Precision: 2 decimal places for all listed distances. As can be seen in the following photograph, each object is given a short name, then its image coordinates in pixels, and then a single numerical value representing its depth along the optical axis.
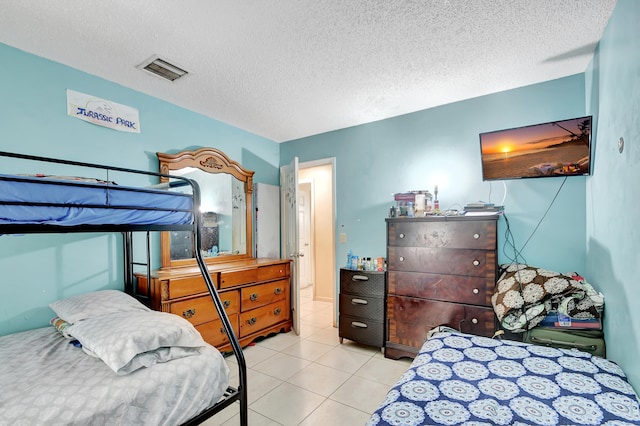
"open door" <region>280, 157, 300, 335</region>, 3.53
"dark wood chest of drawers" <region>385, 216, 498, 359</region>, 2.44
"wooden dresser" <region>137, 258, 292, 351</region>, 2.46
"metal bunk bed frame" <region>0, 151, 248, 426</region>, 1.14
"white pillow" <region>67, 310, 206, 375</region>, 1.38
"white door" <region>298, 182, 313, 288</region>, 5.60
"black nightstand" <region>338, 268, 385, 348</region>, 2.96
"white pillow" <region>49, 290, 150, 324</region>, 1.85
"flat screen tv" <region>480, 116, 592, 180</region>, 2.31
